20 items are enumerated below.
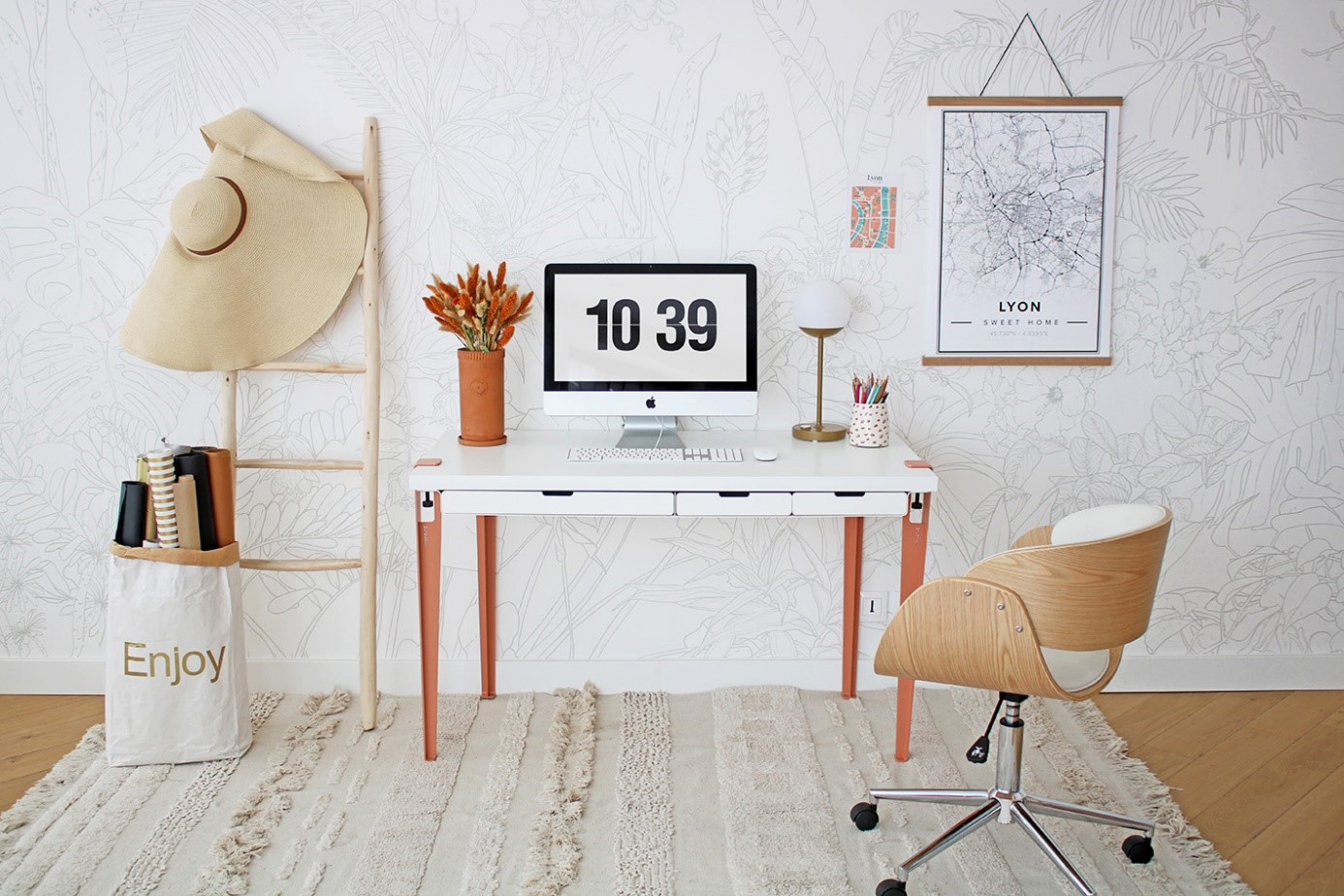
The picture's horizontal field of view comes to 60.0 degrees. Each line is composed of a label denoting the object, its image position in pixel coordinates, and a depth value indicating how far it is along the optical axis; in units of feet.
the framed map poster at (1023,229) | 10.16
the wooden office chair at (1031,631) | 7.13
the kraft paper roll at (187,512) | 9.20
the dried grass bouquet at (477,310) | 9.61
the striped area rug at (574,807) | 7.79
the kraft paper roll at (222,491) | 9.43
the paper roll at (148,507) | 9.18
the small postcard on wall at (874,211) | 10.25
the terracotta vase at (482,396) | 9.68
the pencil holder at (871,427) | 9.79
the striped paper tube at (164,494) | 9.05
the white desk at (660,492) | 8.77
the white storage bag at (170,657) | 9.12
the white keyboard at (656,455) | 9.34
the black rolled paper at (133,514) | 9.13
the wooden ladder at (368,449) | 10.02
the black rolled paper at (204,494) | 9.29
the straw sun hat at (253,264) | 9.77
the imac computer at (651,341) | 10.01
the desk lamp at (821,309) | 9.77
